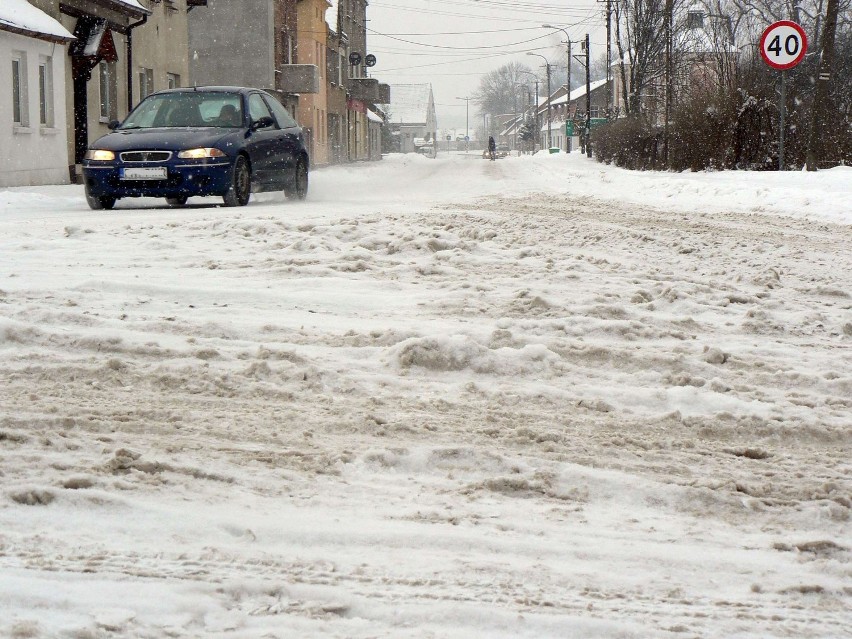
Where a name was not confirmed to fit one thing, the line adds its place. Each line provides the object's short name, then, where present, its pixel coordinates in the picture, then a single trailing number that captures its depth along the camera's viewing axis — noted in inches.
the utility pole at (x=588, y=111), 2352.7
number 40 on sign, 702.5
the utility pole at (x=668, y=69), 1203.4
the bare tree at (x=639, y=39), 1897.1
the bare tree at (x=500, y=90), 7637.8
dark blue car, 534.3
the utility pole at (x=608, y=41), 2328.2
